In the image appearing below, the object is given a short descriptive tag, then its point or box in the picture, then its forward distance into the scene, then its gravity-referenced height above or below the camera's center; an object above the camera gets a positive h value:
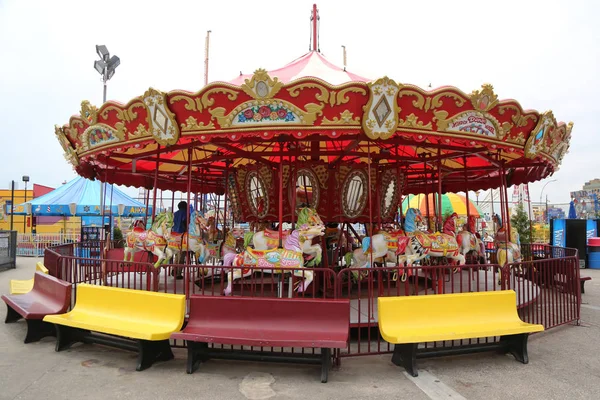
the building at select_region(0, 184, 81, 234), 24.71 -1.02
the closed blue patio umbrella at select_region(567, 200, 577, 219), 20.11 -0.18
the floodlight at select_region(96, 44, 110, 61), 14.00 +5.08
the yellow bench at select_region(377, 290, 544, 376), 4.27 -1.26
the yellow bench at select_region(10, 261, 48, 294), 6.97 -1.40
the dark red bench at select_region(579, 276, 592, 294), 8.79 -1.56
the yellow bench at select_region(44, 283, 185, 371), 4.39 -1.29
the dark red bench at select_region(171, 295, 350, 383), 4.15 -1.25
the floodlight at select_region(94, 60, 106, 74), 14.14 +4.69
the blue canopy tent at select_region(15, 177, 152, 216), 19.08 +0.11
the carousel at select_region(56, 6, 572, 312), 4.97 +0.92
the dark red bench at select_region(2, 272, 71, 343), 5.25 -1.35
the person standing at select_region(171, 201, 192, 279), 7.67 -0.27
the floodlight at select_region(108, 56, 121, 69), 14.17 +4.81
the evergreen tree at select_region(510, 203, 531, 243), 17.94 -0.66
